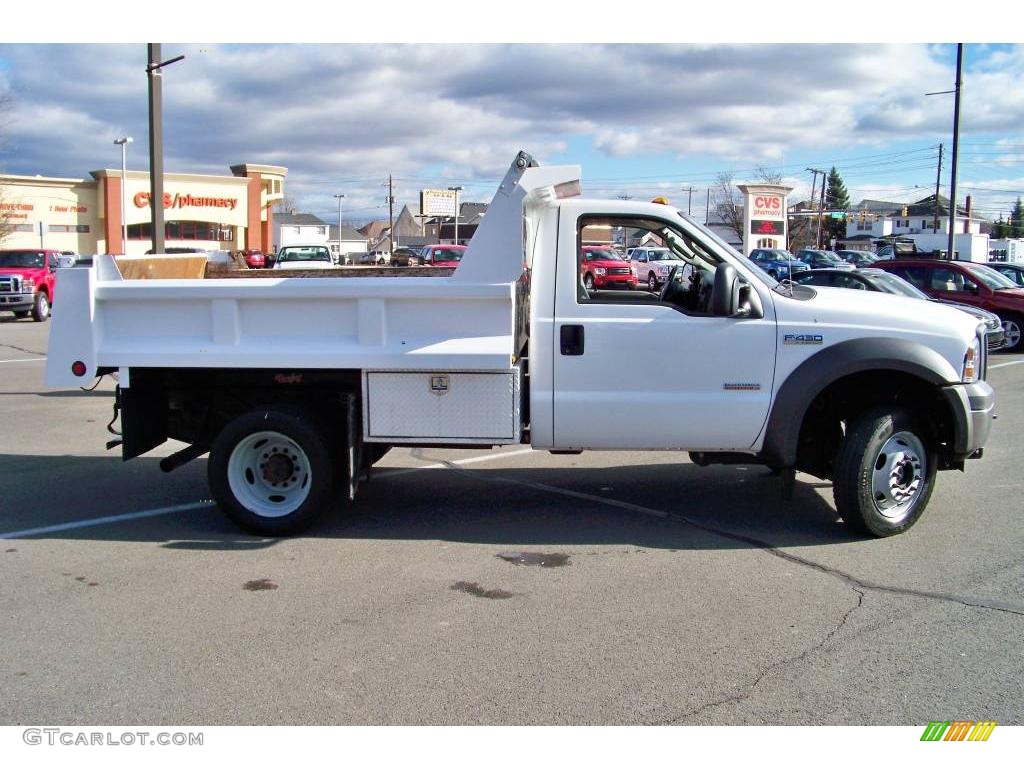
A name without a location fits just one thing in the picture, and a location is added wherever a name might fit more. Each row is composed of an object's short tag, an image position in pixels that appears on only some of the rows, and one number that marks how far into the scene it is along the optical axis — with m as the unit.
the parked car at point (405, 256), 36.93
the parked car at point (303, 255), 29.03
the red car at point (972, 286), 18.25
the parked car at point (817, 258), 41.86
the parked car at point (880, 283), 15.08
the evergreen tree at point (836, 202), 114.12
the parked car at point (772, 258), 36.41
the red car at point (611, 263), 27.27
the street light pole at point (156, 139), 14.13
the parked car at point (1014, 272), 20.69
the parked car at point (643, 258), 31.27
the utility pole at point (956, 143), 25.23
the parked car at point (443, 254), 35.03
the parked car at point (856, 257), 46.59
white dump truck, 6.06
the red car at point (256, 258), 35.80
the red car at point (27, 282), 24.72
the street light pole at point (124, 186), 49.47
